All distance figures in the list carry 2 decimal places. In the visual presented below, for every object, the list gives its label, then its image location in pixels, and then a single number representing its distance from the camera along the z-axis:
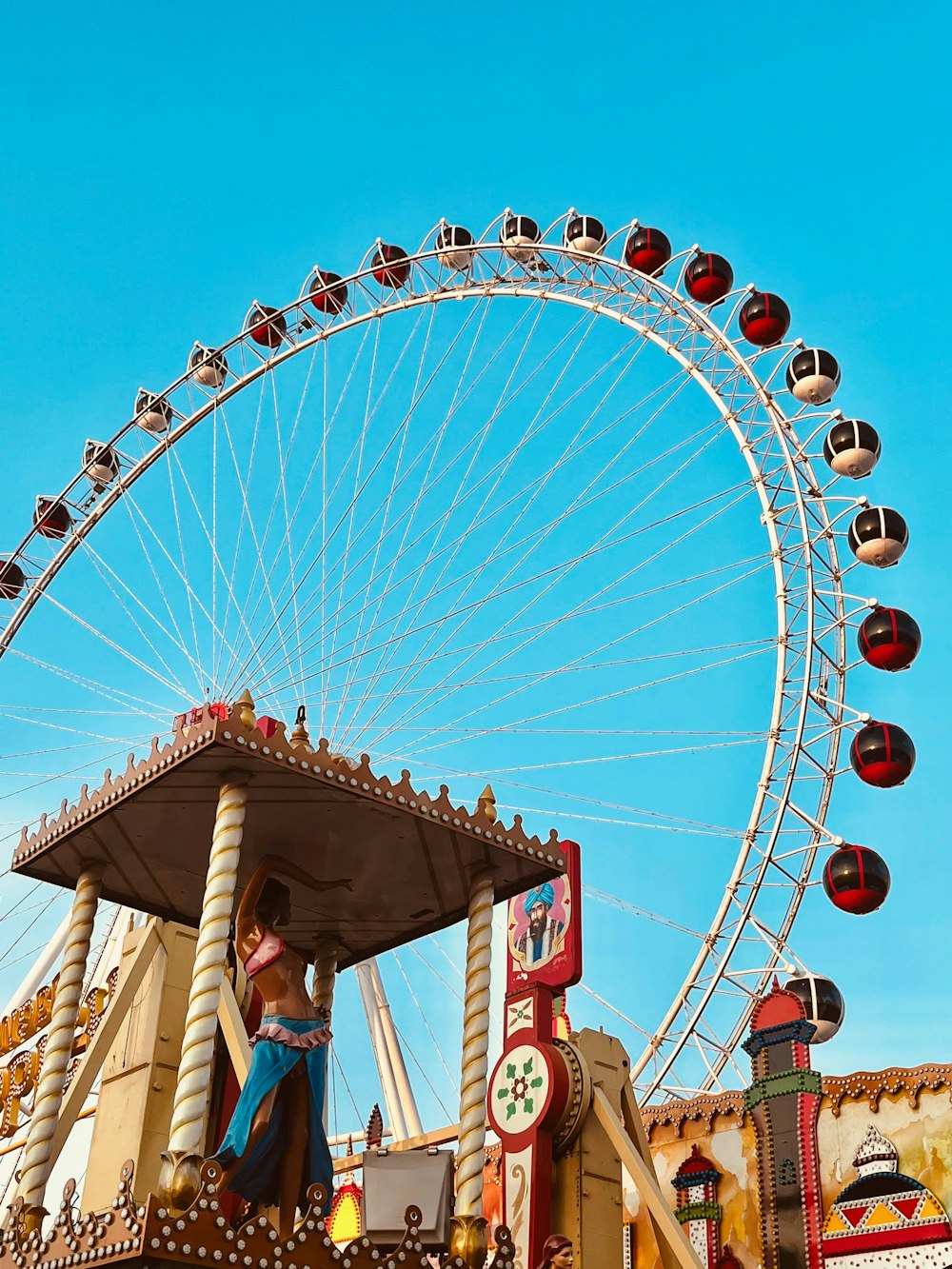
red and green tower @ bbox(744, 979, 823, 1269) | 11.91
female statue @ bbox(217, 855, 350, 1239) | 7.12
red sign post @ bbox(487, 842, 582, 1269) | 11.76
